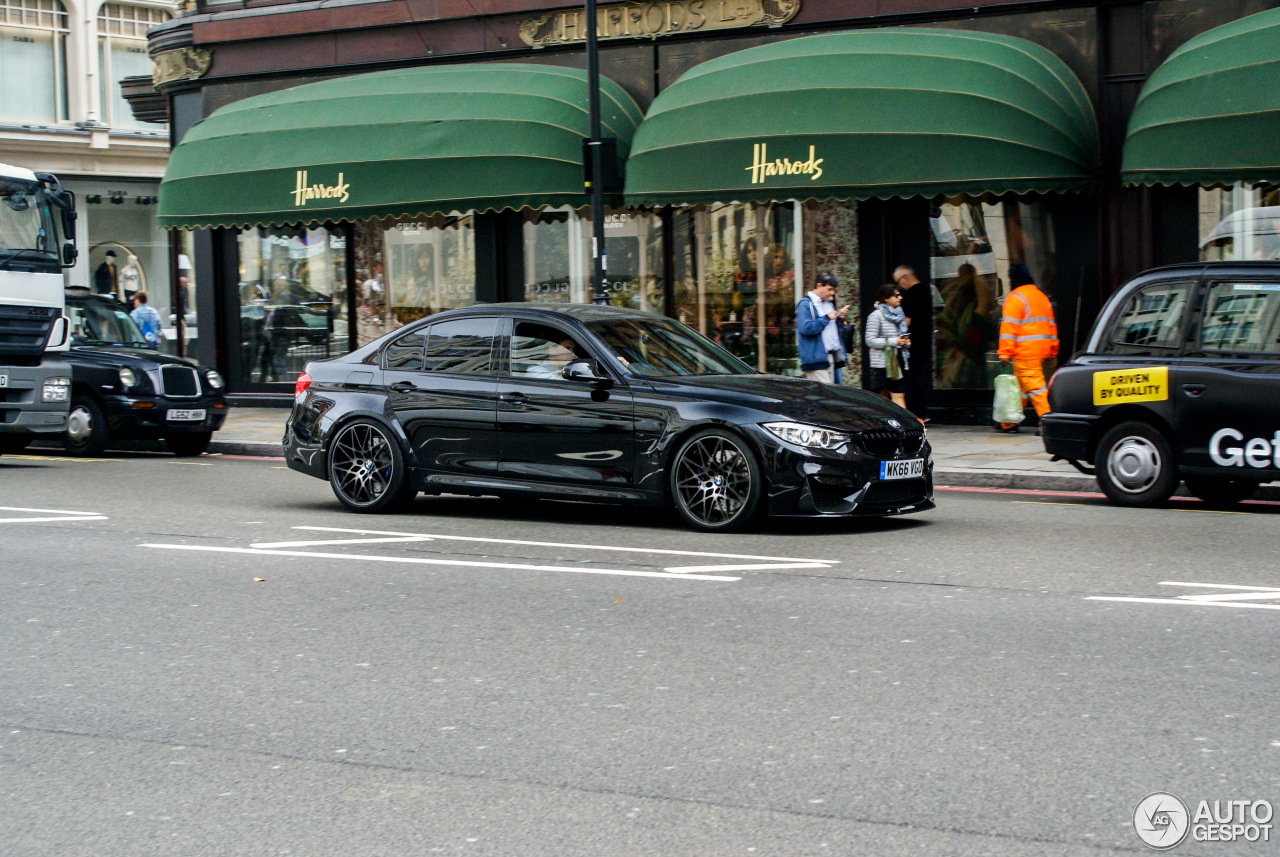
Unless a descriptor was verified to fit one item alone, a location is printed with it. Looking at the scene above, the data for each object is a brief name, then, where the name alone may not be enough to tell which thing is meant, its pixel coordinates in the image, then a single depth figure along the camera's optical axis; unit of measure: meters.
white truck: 15.46
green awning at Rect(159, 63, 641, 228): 18.30
